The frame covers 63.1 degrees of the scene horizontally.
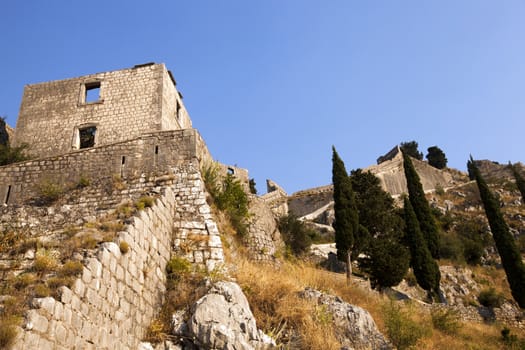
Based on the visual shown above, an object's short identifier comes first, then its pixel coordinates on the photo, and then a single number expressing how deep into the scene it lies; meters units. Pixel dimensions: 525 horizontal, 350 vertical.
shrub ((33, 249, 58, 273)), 6.46
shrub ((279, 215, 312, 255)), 19.47
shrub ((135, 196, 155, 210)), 8.97
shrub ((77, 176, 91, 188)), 11.10
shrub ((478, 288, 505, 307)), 26.38
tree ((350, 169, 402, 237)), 23.61
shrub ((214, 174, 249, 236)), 12.15
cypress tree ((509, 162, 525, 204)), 35.34
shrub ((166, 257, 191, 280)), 9.07
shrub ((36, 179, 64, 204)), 10.98
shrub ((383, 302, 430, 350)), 10.28
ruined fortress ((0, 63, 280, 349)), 6.27
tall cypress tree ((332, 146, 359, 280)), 20.08
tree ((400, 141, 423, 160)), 68.10
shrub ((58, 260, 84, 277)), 6.07
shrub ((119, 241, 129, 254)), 7.44
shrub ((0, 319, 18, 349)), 4.54
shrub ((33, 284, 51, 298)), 5.42
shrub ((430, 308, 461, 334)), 14.52
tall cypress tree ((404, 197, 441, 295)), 24.69
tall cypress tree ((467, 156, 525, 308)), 25.28
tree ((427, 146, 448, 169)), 66.69
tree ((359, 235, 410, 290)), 20.92
